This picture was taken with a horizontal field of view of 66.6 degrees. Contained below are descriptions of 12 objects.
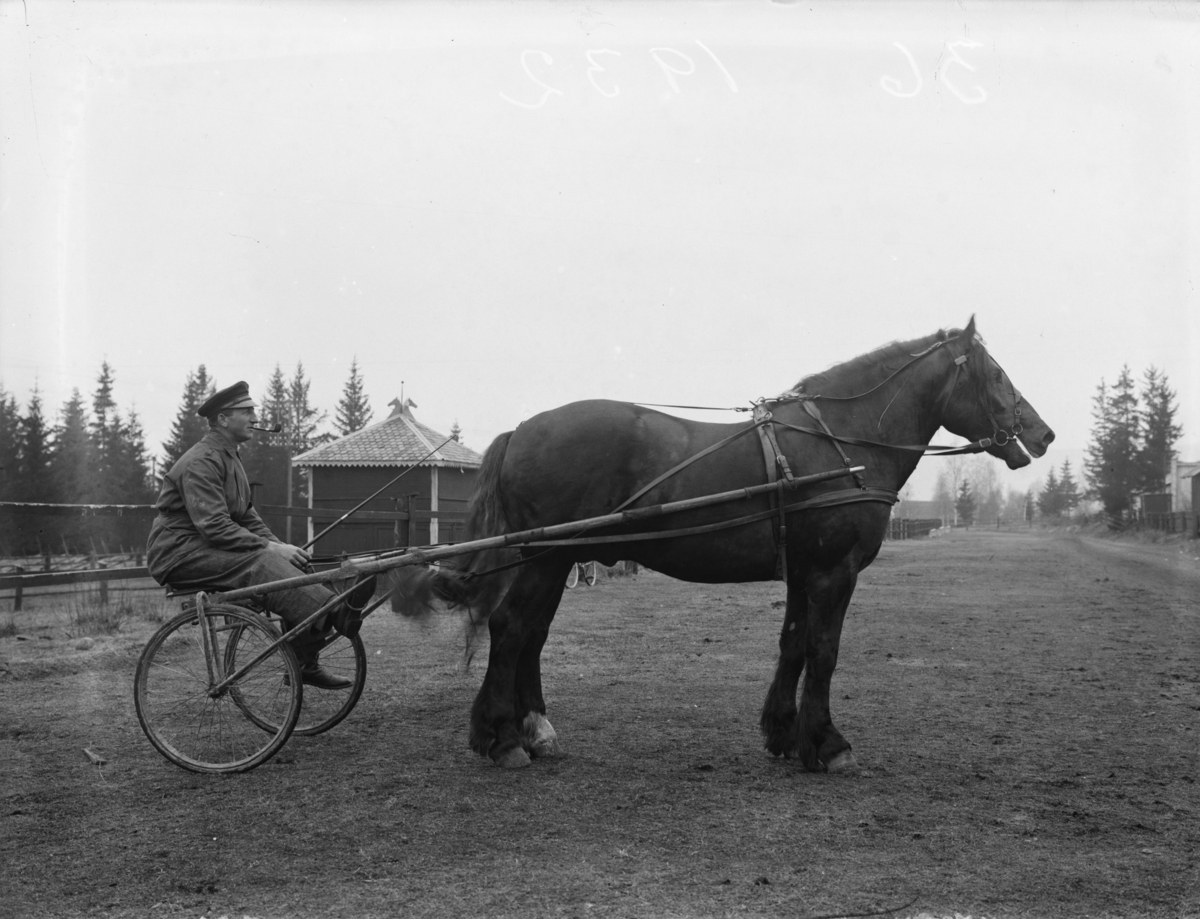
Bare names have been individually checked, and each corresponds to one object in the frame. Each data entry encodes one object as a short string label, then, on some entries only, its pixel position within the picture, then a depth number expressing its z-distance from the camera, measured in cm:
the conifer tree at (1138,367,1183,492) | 4470
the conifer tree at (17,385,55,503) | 2994
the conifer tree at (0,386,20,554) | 2839
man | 482
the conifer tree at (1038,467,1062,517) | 9051
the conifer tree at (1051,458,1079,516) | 8776
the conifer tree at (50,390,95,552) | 2759
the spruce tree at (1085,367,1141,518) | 4659
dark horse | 489
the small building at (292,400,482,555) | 2469
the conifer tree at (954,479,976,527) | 11216
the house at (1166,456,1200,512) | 5427
